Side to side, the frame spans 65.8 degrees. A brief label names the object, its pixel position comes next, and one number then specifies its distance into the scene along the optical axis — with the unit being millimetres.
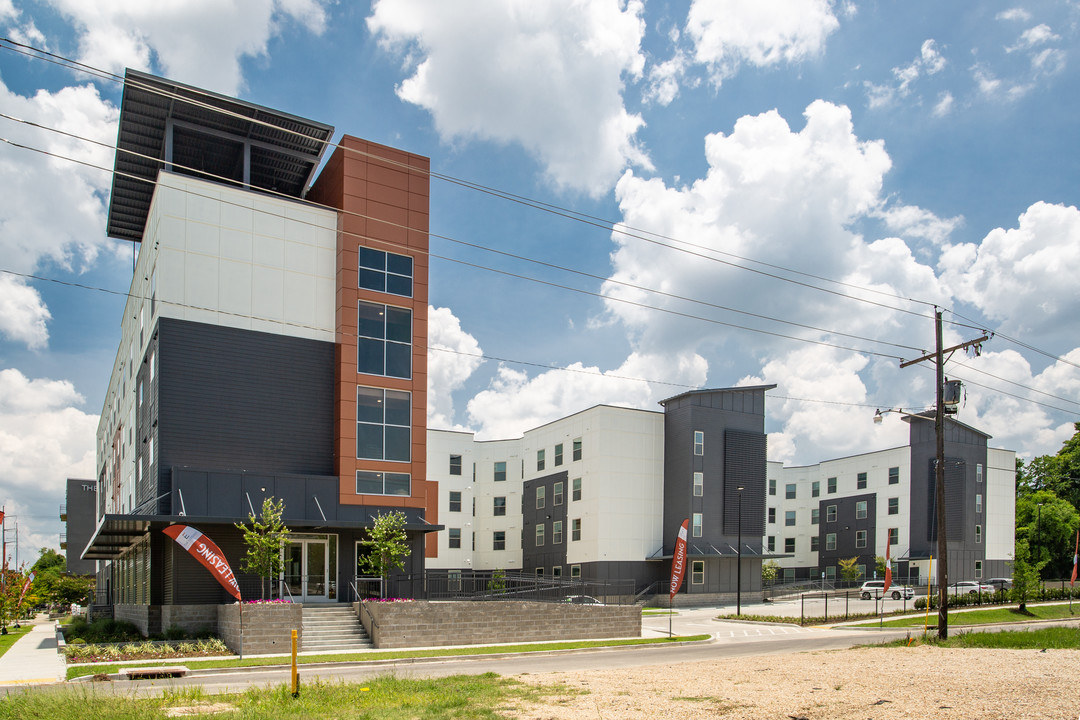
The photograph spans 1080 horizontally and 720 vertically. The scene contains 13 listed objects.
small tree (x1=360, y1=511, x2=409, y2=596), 32281
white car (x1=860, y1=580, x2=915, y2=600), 54375
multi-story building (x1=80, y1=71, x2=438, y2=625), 32156
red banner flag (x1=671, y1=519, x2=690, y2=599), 33531
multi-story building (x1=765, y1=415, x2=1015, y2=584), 69750
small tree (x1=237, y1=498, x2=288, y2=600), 29188
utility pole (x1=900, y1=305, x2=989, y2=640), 28656
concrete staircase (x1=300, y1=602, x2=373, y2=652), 28031
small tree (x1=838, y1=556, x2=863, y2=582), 72125
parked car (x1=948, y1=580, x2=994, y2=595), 55781
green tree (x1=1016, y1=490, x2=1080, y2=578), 77062
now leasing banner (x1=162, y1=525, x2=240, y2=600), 25688
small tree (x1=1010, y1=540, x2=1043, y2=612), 42375
